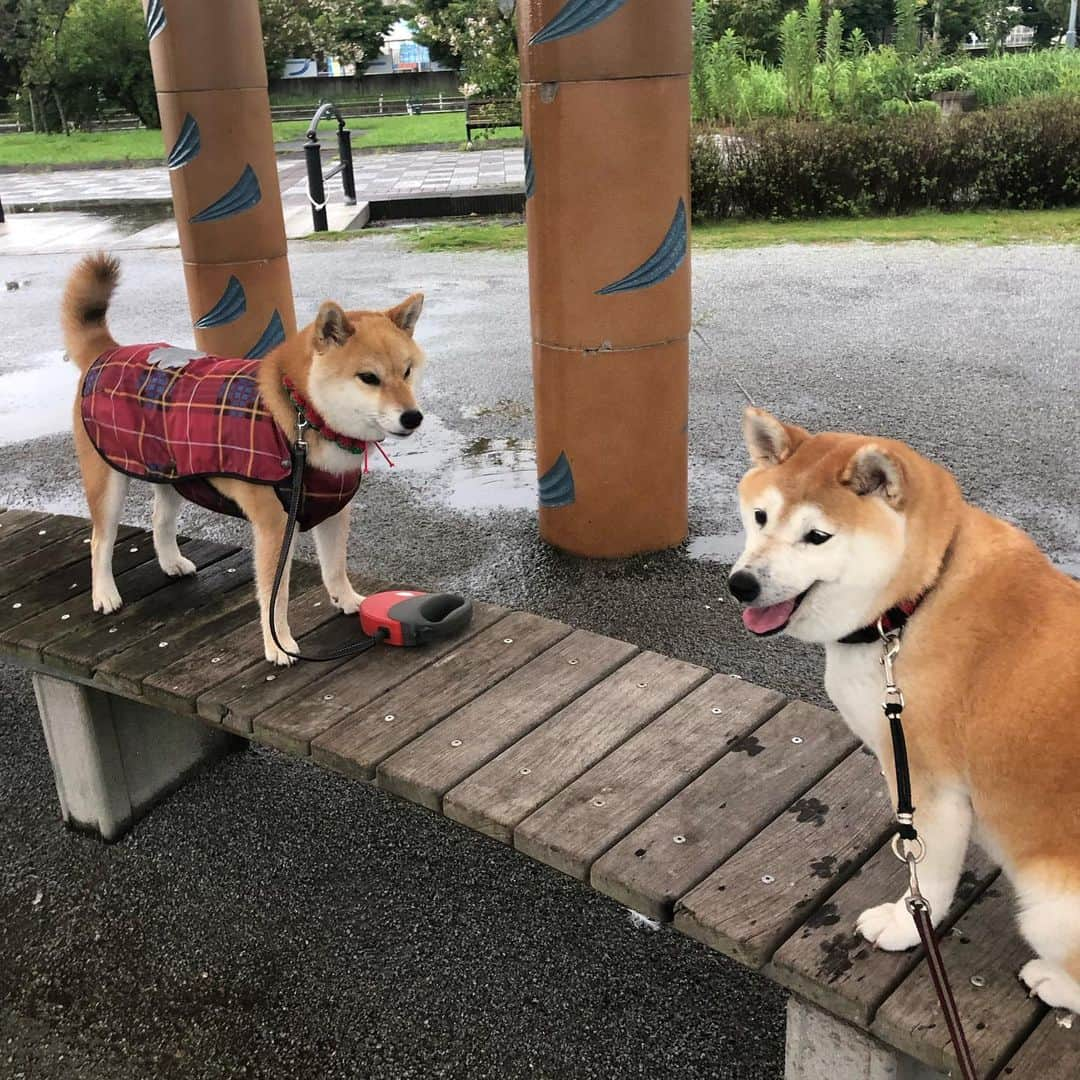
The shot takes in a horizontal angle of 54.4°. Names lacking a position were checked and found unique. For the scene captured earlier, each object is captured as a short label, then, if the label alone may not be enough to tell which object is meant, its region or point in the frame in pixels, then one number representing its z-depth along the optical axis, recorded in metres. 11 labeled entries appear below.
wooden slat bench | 2.09
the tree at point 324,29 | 43.66
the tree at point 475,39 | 28.38
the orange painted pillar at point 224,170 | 6.44
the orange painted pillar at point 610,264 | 4.51
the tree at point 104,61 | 36.88
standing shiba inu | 3.12
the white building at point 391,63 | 52.09
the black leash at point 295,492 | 3.15
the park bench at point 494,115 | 26.88
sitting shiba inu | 1.85
